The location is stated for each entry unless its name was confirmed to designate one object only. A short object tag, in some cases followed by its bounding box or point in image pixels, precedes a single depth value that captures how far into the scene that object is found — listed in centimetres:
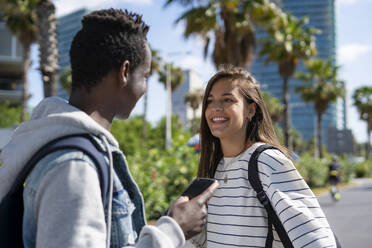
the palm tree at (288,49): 2230
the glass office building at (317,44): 14550
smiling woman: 195
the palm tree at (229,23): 1606
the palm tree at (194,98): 4791
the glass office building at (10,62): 3000
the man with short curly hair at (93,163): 106
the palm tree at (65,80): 3194
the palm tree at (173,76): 3812
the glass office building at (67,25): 14398
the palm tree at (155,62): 3491
